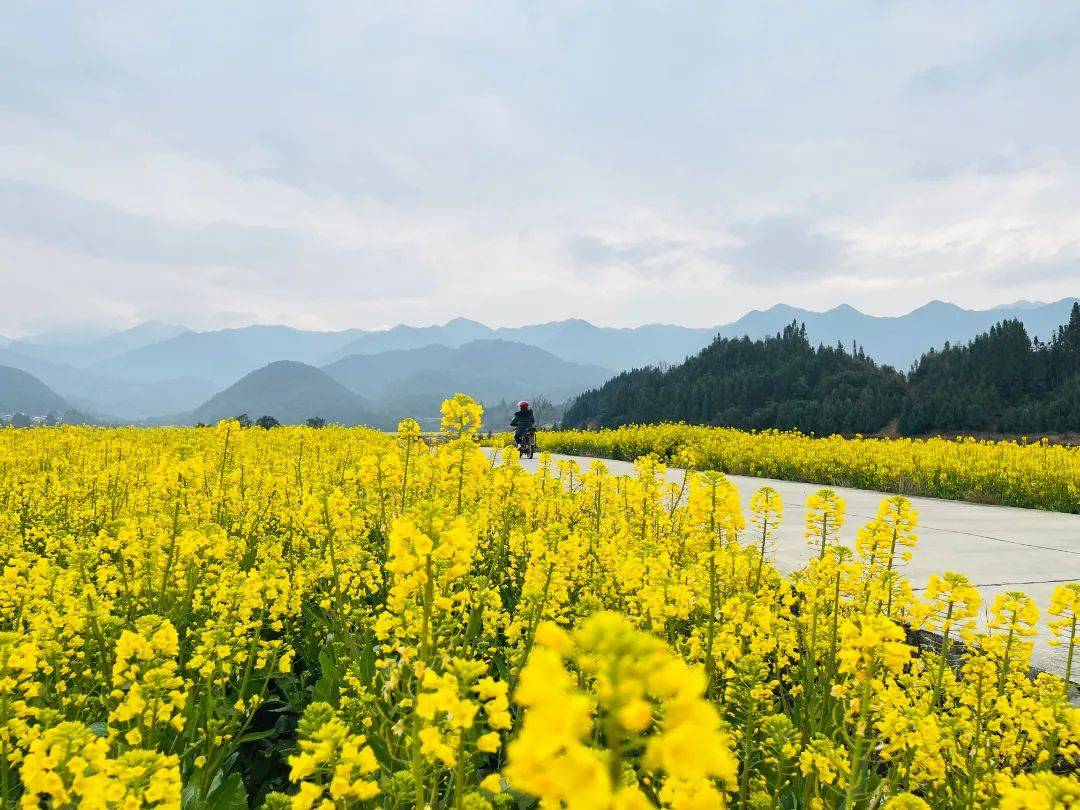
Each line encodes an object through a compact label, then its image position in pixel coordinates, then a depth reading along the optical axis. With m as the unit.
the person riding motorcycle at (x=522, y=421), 19.69
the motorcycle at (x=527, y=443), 20.34
